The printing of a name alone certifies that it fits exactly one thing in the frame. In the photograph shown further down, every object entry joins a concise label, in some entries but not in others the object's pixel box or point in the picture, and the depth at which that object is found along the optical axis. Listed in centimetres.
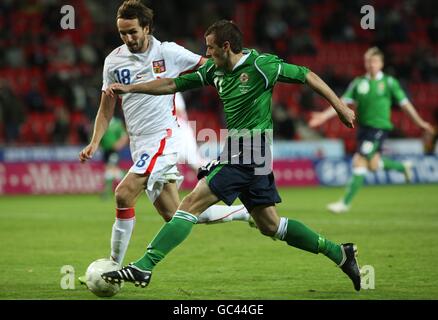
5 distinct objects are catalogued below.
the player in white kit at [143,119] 1486
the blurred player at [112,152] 3753
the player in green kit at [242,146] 1374
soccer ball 1395
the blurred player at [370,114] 2883
